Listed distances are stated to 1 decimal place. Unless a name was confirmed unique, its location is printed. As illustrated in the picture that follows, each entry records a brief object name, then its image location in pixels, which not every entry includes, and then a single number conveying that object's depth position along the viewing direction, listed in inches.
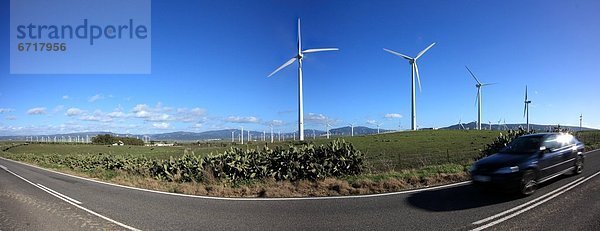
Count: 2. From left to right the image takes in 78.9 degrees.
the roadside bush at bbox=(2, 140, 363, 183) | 613.9
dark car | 379.9
